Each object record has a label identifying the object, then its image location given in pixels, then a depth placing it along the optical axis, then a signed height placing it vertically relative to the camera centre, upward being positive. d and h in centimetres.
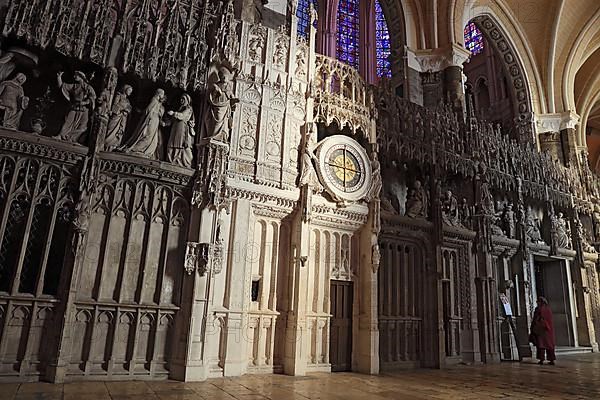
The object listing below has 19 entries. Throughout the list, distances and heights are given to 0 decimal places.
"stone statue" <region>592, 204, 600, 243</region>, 1933 +444
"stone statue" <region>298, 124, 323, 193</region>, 994 +315
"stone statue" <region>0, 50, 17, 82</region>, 755 +406
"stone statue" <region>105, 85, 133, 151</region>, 819 +350
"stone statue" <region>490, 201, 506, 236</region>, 1490 +329
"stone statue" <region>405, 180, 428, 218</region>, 1250 +317
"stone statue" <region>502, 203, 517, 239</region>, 1560 +335
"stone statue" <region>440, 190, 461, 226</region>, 1337 +322
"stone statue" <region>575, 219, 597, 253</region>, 1805 +335
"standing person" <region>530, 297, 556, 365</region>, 1264 -57
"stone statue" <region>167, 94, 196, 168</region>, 871 +339
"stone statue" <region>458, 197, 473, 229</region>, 1379 +319
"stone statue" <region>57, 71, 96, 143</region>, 782 +358
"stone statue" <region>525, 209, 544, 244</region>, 1627 +329
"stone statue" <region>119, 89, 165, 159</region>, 838 +333
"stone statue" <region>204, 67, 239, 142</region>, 894 +409
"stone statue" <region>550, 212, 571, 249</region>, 1719 +335
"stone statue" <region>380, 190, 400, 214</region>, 1186 +298
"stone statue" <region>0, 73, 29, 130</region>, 735 +336
